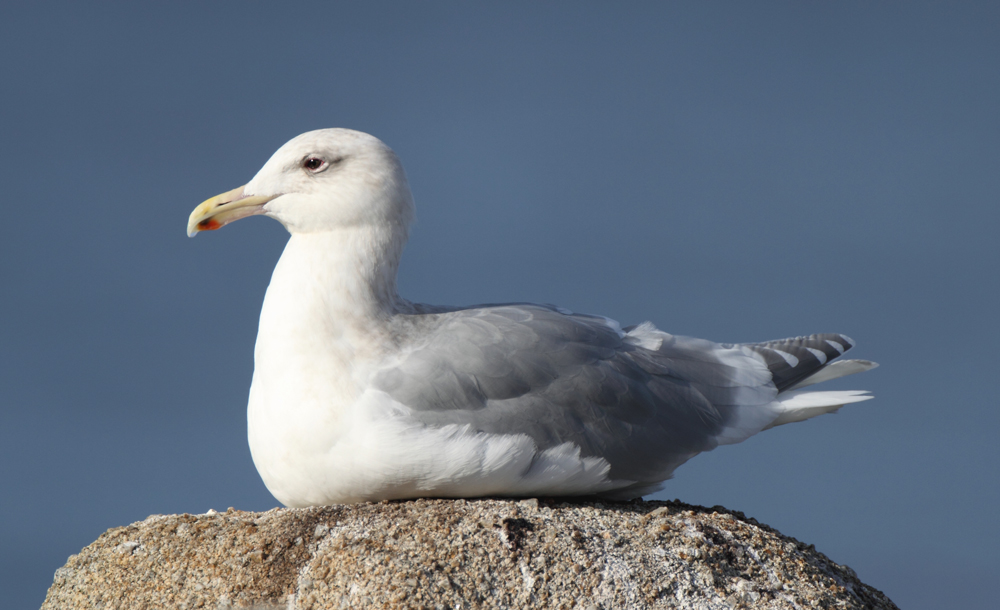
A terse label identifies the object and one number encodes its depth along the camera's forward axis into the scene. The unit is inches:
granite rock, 342.6
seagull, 373.4
